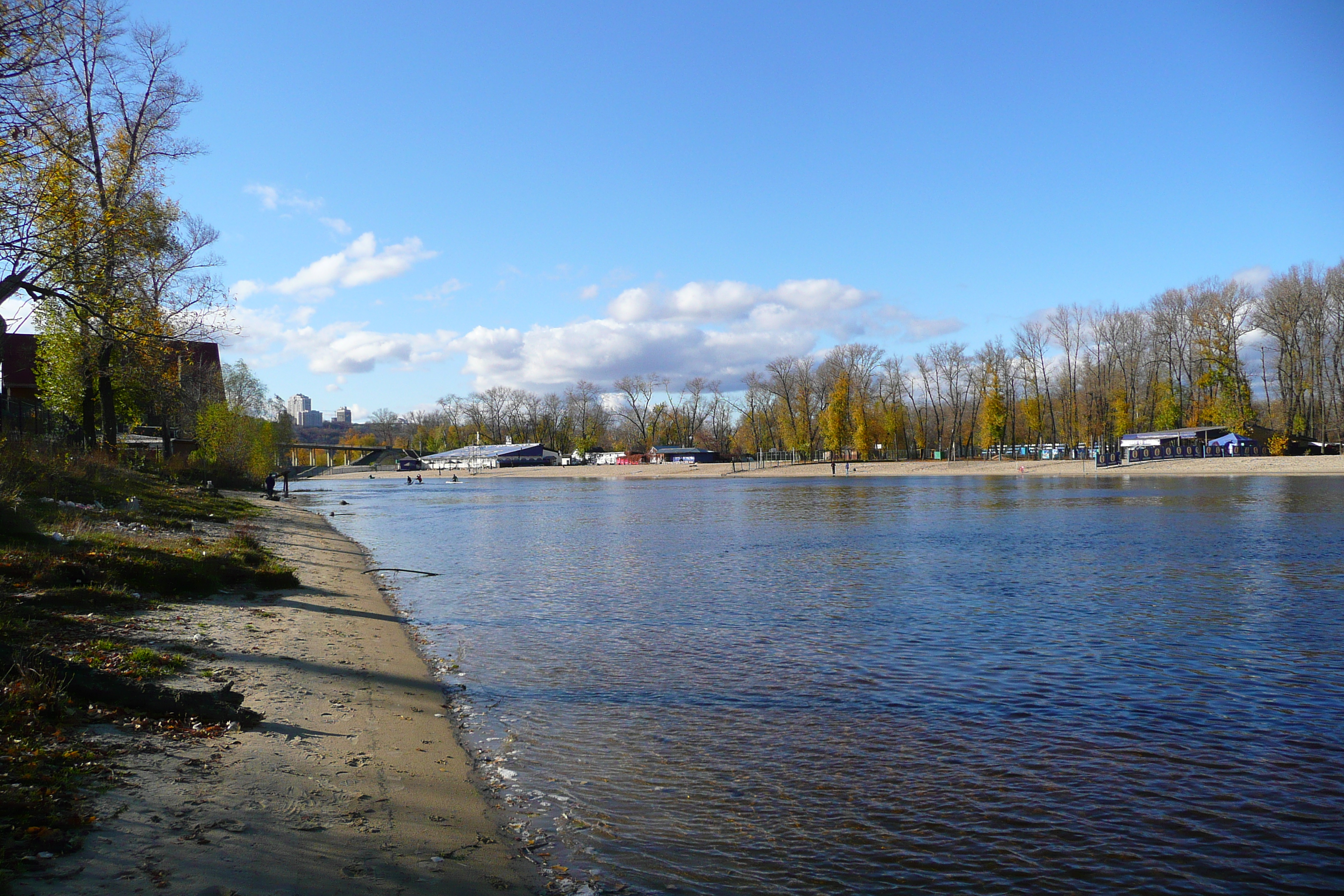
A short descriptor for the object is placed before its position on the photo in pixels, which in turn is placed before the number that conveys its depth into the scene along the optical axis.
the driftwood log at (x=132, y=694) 7.13
